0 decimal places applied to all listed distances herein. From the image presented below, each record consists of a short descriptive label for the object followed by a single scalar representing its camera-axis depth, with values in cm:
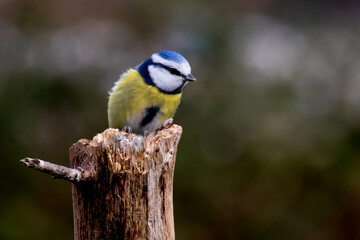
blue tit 298
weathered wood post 289
